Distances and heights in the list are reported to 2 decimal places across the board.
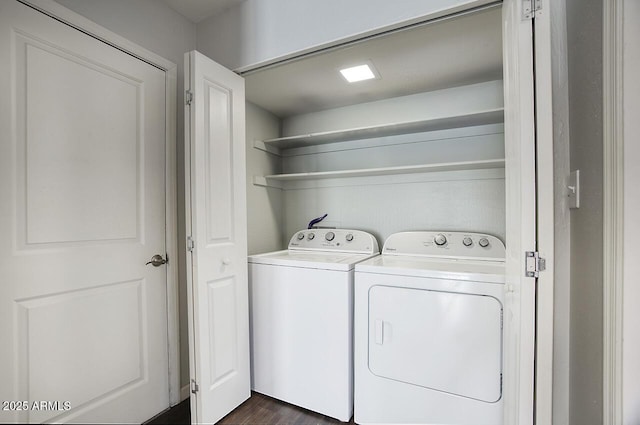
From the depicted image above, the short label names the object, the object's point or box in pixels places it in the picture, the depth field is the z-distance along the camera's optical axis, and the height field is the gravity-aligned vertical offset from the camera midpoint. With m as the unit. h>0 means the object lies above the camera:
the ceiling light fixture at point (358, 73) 1.93 +0.98
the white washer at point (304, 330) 1.61 -0.74
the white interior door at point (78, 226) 1.16 -0.07
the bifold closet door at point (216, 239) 1.49 -0.17
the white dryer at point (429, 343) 1.32 -0.68
